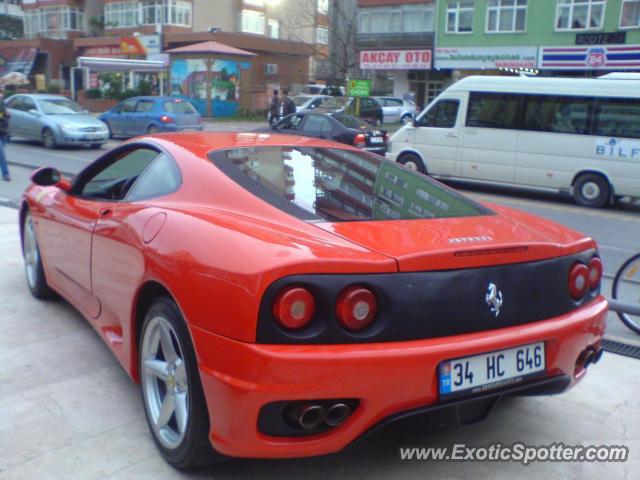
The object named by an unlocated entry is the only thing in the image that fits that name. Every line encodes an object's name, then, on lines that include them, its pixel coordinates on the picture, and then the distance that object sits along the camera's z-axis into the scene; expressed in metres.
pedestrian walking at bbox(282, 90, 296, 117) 25.38
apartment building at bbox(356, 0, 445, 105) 45.38
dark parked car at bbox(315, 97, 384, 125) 29.35
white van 13.12
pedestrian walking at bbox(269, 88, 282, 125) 25.16
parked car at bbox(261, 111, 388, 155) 17.75
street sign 26.66
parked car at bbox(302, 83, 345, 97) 42.19
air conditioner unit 47.00
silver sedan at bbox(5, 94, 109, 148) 19.58
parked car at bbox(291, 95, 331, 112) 33.88
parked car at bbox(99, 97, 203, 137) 21.52
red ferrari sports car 2.58
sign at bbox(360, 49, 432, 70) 44.88
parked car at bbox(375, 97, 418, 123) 36.44
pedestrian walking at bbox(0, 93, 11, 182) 13.02
